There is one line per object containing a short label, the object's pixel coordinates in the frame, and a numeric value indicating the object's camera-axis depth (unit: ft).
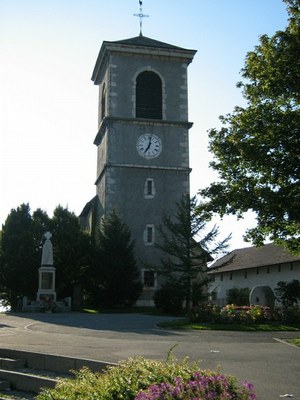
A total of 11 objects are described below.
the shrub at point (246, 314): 75.66
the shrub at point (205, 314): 77.46
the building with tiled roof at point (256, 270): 151.02
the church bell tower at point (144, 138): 137.39
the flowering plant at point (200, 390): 18.58
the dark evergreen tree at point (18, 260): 130.62
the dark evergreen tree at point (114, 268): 122.21
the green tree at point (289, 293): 122.42
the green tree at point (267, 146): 54.80
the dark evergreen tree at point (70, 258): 130.21
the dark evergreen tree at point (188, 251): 112.27
